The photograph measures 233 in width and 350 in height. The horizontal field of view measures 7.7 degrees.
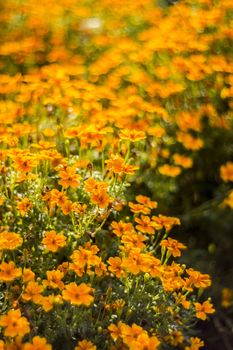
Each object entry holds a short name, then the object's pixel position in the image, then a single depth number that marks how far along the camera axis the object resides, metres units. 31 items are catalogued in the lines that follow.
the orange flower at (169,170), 1.59
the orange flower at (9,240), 1.34
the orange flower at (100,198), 1.39
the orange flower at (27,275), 1.34
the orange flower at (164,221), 1.42
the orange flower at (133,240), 1.37
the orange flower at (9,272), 1.32
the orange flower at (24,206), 1.40
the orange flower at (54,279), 1.34
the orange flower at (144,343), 1.30
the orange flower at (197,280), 1.37
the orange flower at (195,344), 1.36
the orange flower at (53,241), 1.36
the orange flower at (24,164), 1.40
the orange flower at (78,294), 1.31
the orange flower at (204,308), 1.37
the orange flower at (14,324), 1.29
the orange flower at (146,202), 1.44
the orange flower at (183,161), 1.61
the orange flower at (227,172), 1.60
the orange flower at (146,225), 1.40
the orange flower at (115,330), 1.33
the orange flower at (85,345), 1.32
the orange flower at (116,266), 1.37
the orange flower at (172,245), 1.39
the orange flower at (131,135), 1.46
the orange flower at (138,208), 1.42
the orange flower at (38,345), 1.29
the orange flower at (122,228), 1.39
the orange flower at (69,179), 1.40
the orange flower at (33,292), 1.32
